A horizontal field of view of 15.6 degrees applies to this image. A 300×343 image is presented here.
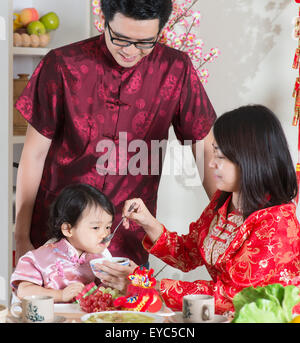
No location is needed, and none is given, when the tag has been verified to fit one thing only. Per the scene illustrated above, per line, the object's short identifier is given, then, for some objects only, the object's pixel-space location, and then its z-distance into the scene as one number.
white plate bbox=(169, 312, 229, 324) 2.36
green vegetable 2.13
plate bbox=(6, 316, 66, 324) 2.39
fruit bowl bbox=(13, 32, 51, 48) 3.60
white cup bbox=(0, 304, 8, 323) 2.36
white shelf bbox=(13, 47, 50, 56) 3.56
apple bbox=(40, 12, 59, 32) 3.68
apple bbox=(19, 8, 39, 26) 3.63
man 2.97
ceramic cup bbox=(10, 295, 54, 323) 2.35
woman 2.55
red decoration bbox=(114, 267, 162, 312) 2.48
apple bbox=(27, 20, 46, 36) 3.62
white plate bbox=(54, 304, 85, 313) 2.52
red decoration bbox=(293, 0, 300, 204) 3.33
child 2.71
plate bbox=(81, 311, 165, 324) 2.40
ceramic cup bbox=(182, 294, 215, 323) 2.35
